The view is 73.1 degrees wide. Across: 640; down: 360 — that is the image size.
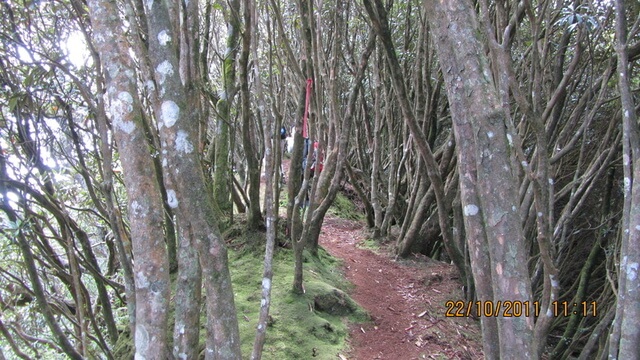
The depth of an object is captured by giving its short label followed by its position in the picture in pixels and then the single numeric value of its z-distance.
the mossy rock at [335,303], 5.01
